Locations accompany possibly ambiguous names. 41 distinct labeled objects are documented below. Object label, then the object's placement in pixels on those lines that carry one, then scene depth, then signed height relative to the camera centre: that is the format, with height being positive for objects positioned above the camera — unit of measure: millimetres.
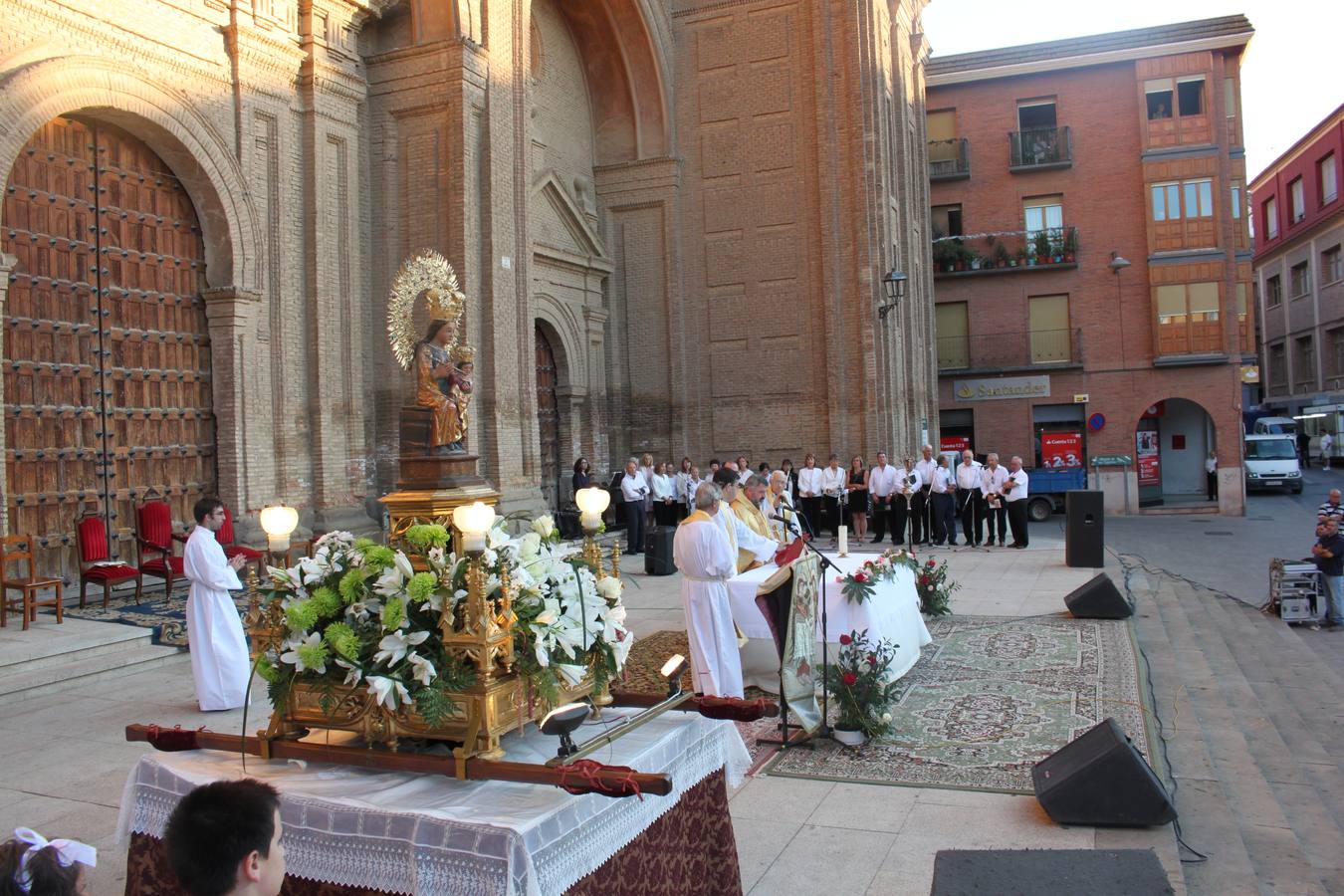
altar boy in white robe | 7793 -1089
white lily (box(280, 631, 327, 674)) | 3408 -579
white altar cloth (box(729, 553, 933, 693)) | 7836 -1254
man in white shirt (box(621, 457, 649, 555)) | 18094 -690
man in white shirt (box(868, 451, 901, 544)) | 18969 -591
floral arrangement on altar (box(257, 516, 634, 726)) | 3332 -487
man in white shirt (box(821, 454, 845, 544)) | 19547 -438
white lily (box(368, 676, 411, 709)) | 3234 -675
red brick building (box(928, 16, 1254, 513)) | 30328 +5809
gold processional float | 3268 -579
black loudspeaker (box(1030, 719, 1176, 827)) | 5059 -1688
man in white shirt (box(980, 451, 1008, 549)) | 17500 -583
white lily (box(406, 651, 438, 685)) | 3275 -620
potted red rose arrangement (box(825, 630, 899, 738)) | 6629 -1503
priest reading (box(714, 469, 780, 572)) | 8758 -681
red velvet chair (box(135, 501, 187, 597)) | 11297 -628
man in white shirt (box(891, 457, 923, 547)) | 18594 -771
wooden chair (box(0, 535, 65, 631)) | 9445 -859
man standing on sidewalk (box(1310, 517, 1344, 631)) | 12367 -1601
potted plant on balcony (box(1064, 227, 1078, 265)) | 31234 +6212
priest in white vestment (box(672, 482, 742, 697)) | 7492 -992
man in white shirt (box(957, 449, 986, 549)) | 18062 -829
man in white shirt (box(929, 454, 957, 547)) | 18297 -969
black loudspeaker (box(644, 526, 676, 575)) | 15477 -1320
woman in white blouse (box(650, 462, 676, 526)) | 19328 -631
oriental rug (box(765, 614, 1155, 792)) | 6216 -1849
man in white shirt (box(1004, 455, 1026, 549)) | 17016 -806
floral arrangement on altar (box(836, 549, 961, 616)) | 7770 -1021
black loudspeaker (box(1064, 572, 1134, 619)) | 11000 -1649
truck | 26641 -940
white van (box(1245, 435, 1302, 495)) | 34188 -800
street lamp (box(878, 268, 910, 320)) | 20359 +3583
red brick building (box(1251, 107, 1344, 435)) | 41781 +7095
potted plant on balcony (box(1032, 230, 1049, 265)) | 31328 +6146
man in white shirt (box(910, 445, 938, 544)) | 18625 -939
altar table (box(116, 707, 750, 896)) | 2818 -1041
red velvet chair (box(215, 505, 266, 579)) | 11591 -753
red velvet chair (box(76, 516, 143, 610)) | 10508 -784
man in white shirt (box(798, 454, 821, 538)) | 19812 -635
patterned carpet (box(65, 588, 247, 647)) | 9729 -1292
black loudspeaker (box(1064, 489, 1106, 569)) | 14766 -1212
